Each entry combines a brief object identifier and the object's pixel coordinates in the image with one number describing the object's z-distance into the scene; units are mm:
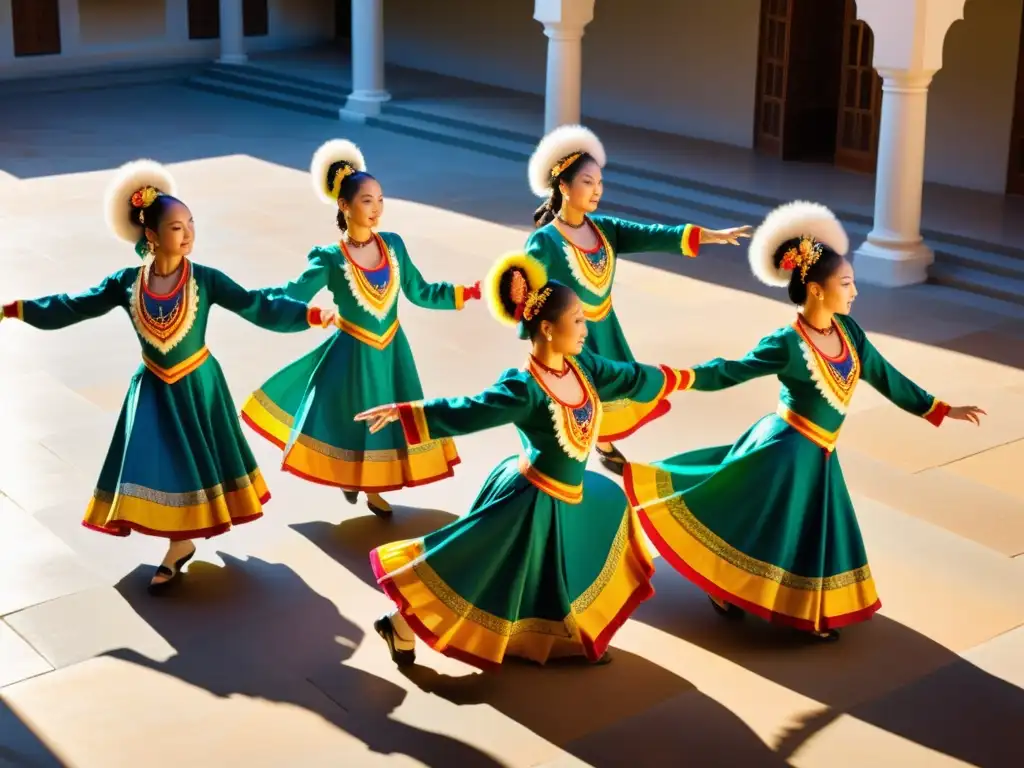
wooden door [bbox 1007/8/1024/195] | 12648
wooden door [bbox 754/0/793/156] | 14422
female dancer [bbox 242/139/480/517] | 6492
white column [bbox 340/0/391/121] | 16609
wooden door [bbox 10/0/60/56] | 19562
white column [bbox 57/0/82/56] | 19875
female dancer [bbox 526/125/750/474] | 6887
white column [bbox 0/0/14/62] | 19406
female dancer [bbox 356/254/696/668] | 5129
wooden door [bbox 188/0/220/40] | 20694
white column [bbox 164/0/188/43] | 20594
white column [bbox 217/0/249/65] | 19812
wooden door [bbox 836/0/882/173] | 13703
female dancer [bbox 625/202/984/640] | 5562
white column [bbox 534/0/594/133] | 13531
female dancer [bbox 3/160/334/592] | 5922
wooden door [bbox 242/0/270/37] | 20781
